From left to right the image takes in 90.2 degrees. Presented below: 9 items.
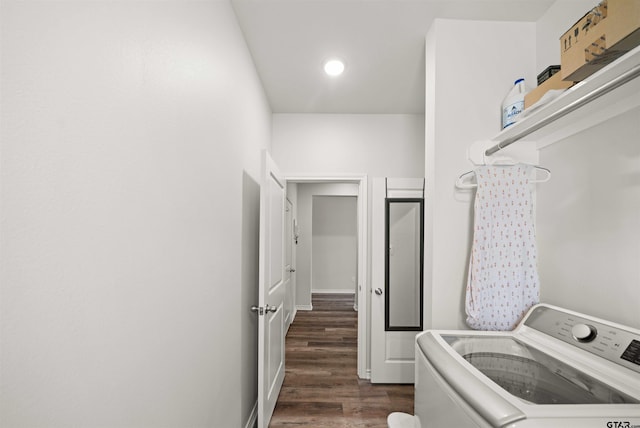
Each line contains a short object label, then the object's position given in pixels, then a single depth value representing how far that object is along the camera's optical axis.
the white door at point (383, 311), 2.90
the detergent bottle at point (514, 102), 1.52
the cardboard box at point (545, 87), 1.22
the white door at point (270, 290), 1.95
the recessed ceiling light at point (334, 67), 2.16
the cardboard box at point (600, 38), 0.92
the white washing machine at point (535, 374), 0.73
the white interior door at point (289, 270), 4.58
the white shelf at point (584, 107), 0.91
